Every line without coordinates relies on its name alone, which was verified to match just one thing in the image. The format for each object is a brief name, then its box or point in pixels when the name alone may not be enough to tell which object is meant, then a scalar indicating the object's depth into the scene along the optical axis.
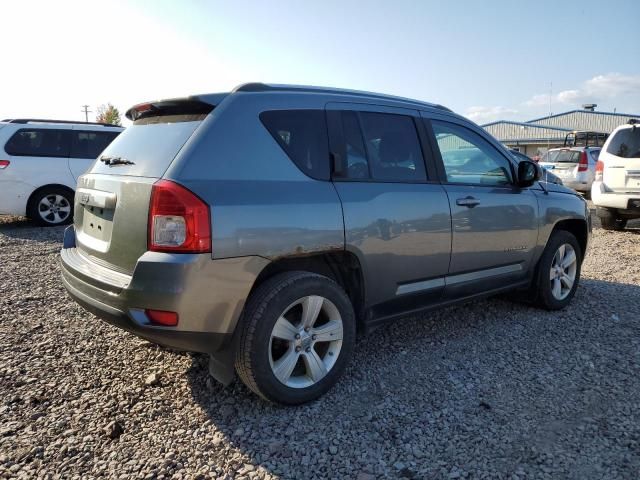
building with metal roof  41.50
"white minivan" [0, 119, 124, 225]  8.65
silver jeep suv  2.50
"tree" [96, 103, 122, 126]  58.59
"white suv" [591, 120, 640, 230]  8.27
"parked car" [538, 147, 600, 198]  14.95
